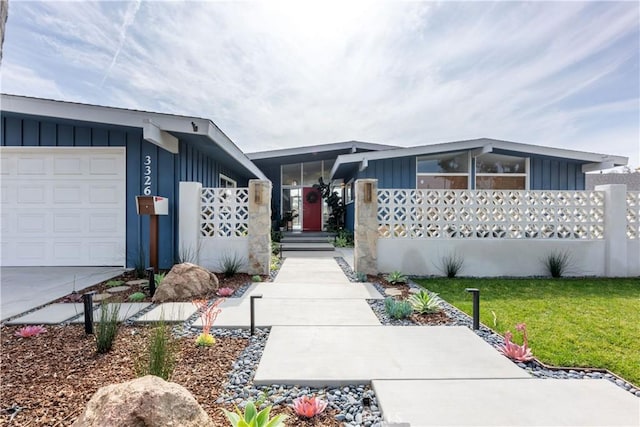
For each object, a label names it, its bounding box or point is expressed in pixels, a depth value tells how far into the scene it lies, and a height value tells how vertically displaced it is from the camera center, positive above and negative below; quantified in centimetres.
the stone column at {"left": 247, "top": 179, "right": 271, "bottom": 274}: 604 -35
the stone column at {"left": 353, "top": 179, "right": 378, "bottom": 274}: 605 -38
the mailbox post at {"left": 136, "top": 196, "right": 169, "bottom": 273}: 557 -3
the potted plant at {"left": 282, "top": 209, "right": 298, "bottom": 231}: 1334 -34
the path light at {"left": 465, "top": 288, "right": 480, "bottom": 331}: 320 -109
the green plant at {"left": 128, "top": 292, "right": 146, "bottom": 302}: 427 -123
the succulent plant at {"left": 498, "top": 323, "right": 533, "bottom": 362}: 253 -117
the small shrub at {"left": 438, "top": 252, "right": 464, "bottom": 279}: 604 -105
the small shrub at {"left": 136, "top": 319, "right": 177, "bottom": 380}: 200 -100
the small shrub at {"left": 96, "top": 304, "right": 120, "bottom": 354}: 257 -105
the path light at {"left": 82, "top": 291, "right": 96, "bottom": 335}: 301 -103
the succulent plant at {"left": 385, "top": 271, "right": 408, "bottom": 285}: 541 -120
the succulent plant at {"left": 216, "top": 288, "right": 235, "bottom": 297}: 456 -123
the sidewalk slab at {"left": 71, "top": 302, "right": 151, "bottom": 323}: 346 -126
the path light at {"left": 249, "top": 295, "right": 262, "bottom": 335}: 303 -107
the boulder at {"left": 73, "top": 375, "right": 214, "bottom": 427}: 134 -90
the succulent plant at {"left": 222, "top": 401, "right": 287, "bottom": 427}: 151 -105
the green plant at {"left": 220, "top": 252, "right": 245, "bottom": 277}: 608 -103
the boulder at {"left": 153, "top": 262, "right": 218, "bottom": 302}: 432 -110
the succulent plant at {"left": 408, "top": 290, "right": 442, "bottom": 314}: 372 -114
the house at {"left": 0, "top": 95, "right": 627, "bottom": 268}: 596 +64
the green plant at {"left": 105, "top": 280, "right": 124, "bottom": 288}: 504 -124
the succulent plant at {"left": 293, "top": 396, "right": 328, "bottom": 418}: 180 -117
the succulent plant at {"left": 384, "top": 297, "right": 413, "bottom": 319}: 354 -116
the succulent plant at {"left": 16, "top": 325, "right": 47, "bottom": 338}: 298 -121
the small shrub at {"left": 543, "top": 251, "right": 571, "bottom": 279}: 598 -101
